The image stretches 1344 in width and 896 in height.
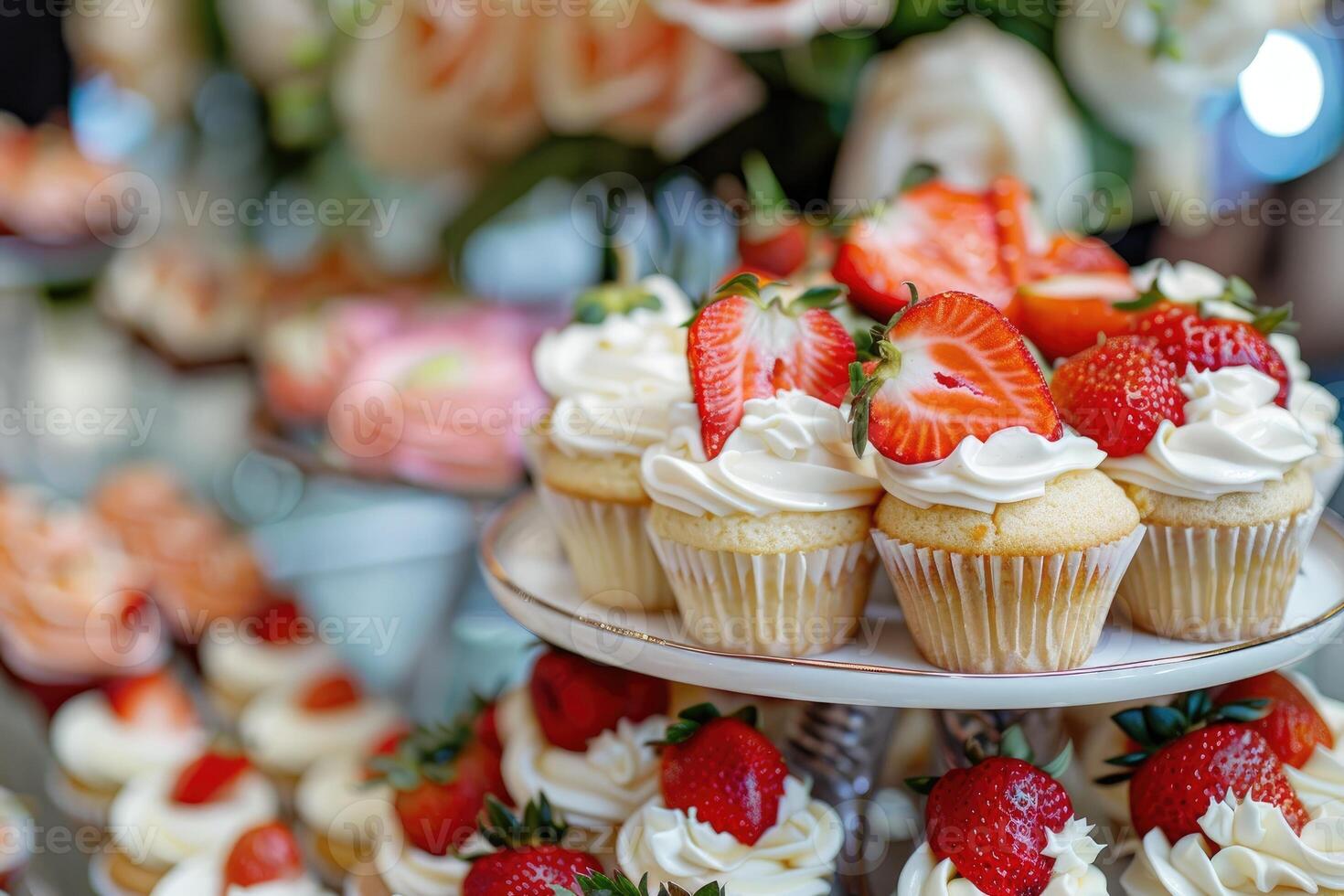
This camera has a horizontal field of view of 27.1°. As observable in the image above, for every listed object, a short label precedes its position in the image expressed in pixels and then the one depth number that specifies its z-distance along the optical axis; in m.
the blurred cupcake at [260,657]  1.02
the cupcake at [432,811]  0.81
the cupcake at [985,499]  0.74
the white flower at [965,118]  0.88
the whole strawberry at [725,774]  0.77
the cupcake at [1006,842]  0.74
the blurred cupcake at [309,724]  0.95
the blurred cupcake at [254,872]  0.85
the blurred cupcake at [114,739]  0.95
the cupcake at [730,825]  0.76
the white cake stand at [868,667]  0.73
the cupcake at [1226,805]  0.75
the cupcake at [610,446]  0.80
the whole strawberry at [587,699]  0.82
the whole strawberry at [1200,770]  0.76
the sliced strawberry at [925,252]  0.80
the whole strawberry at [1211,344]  0.78
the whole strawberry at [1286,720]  0.79
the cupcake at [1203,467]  0.75
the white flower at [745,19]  0.85
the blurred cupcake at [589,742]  0.81
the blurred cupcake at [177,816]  0.88
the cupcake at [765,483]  0.76
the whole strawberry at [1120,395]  0.75
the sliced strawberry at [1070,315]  0.79
